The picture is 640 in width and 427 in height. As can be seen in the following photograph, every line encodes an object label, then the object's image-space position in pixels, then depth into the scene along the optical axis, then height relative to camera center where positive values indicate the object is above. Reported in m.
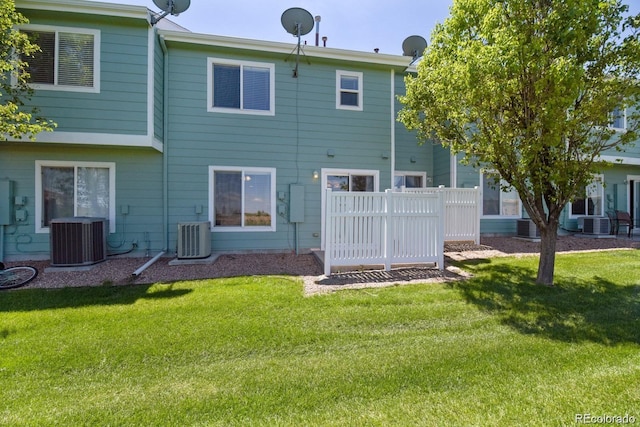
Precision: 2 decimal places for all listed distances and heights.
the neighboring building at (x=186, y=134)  6.64 +1.96
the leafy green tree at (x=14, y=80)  5.00 +2.57
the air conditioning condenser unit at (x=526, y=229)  9.33 -0.50
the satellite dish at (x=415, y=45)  9.98 +5.54
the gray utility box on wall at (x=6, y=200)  6.81 +0.24
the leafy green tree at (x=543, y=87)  4.00 +1.78
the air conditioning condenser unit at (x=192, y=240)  6.89 -0.65
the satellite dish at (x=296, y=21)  7.69 +4.90
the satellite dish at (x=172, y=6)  7.12 +4.87
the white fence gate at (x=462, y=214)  8.41 -0.03
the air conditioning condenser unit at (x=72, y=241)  6.21 -0.62
